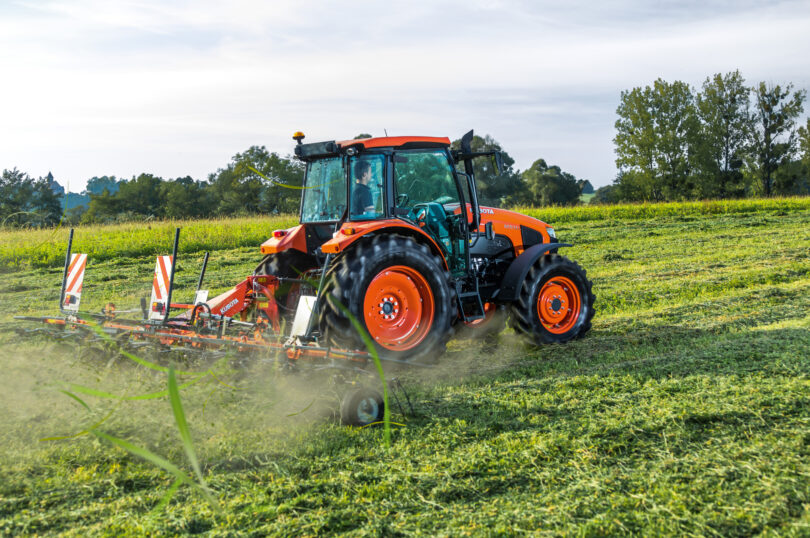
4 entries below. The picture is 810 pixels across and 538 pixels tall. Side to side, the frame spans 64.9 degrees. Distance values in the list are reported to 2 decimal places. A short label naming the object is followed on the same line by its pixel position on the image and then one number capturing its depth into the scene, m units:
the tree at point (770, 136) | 51.81
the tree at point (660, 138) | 52.03
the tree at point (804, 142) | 55.12
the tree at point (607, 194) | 52.42
